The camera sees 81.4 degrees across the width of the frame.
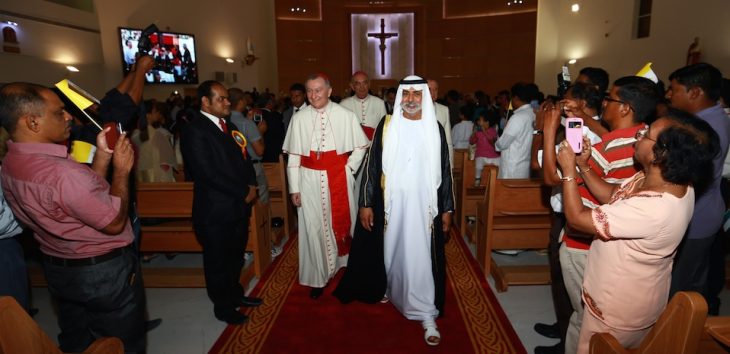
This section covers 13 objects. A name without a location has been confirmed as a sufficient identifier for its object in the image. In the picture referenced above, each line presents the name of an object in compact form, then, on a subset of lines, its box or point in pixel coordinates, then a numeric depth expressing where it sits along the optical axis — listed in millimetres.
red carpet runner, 3027
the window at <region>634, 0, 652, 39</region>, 10500
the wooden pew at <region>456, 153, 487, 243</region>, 5250
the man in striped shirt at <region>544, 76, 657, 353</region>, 2148
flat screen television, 9180
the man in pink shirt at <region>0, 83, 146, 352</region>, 1842
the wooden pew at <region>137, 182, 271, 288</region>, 3957
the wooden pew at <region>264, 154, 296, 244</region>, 5227
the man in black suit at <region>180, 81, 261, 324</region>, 3037
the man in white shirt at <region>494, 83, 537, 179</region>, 4547
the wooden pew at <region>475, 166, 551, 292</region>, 3934
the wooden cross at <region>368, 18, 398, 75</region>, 15672
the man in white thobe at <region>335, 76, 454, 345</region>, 3051
